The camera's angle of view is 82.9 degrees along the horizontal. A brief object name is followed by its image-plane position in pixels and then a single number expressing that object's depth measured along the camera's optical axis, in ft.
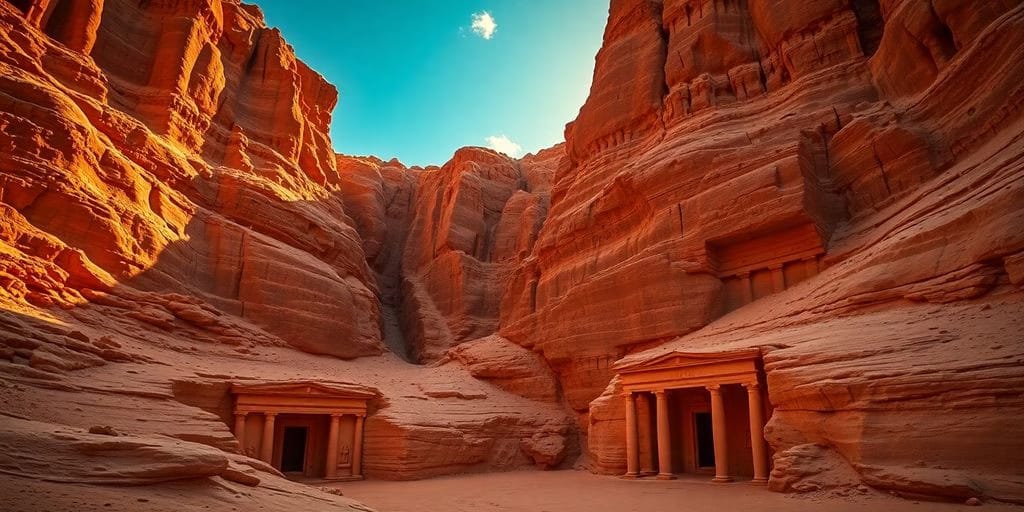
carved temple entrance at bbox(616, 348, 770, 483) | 63.21
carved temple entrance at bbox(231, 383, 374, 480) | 78.18
